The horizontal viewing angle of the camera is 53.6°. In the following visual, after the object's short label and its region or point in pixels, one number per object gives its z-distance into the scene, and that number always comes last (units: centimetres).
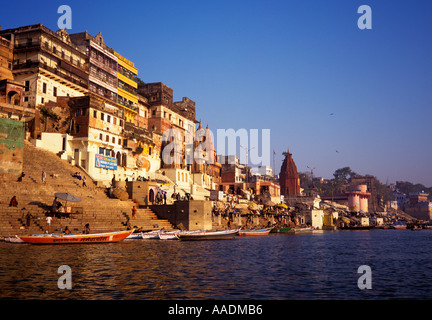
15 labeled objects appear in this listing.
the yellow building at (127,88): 5781
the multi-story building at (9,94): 4062
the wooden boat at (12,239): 2497
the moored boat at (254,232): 5088
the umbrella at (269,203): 7804
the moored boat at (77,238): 2562
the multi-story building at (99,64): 5184
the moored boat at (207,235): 3627
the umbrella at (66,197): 2973
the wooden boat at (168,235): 3478
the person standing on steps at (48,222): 2834
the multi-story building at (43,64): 4366
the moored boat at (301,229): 6588
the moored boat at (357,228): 9442
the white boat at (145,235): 3391
